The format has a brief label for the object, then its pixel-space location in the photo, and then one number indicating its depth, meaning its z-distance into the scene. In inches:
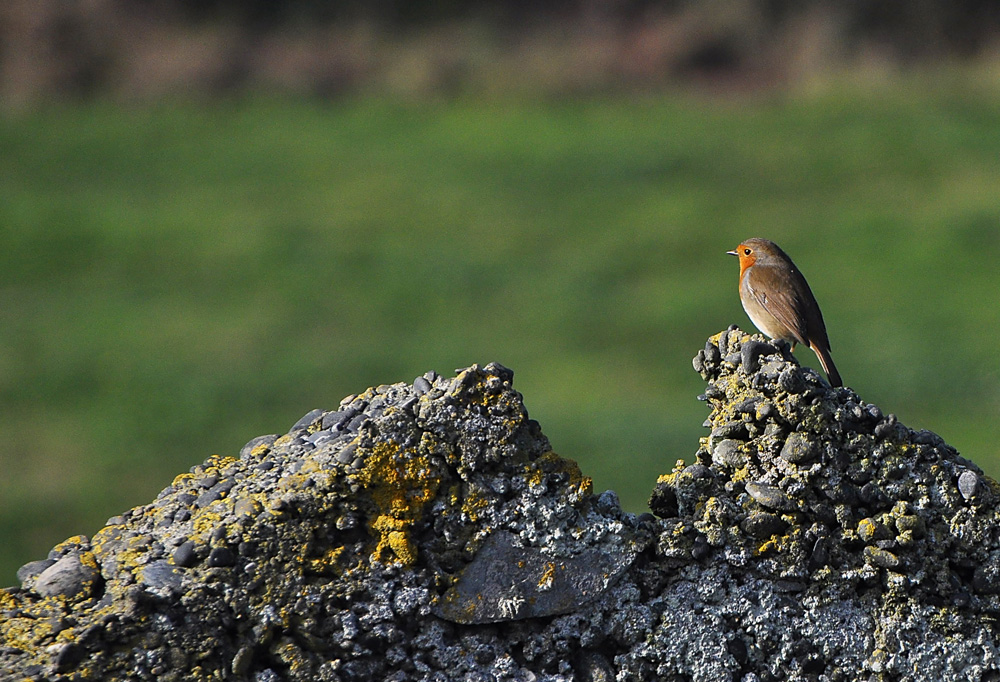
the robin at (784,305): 488.4
